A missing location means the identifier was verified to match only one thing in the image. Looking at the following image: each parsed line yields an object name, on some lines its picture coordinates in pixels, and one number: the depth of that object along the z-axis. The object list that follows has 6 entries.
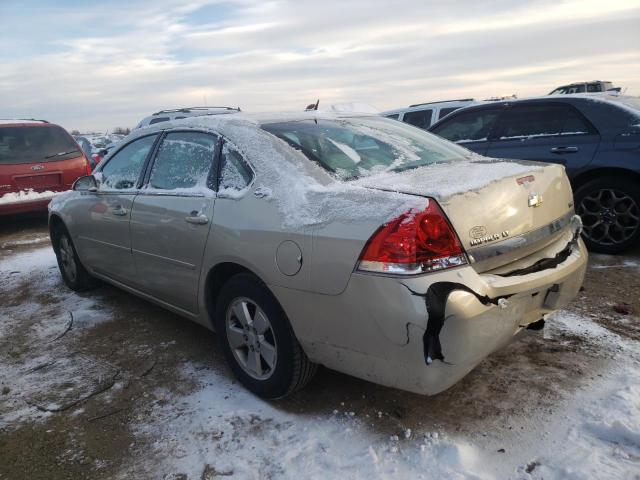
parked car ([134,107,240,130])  10.99
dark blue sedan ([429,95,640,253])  4.76
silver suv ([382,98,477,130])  10.05
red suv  7.37
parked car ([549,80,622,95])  18.27
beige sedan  2.09
